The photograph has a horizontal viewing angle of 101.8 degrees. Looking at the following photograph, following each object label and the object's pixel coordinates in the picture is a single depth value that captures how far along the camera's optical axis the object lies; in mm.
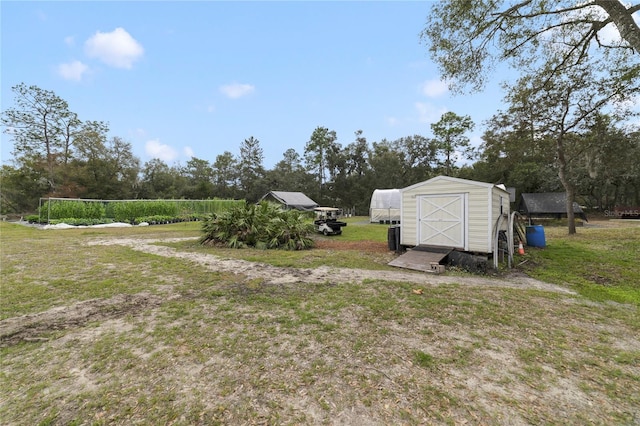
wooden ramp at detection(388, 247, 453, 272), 6482
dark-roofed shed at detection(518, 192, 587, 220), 20953
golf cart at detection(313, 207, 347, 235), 13797
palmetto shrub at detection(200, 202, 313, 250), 9773
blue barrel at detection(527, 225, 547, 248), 9164
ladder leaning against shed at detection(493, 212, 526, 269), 6386
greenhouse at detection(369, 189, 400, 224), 21453
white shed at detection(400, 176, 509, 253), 7004
